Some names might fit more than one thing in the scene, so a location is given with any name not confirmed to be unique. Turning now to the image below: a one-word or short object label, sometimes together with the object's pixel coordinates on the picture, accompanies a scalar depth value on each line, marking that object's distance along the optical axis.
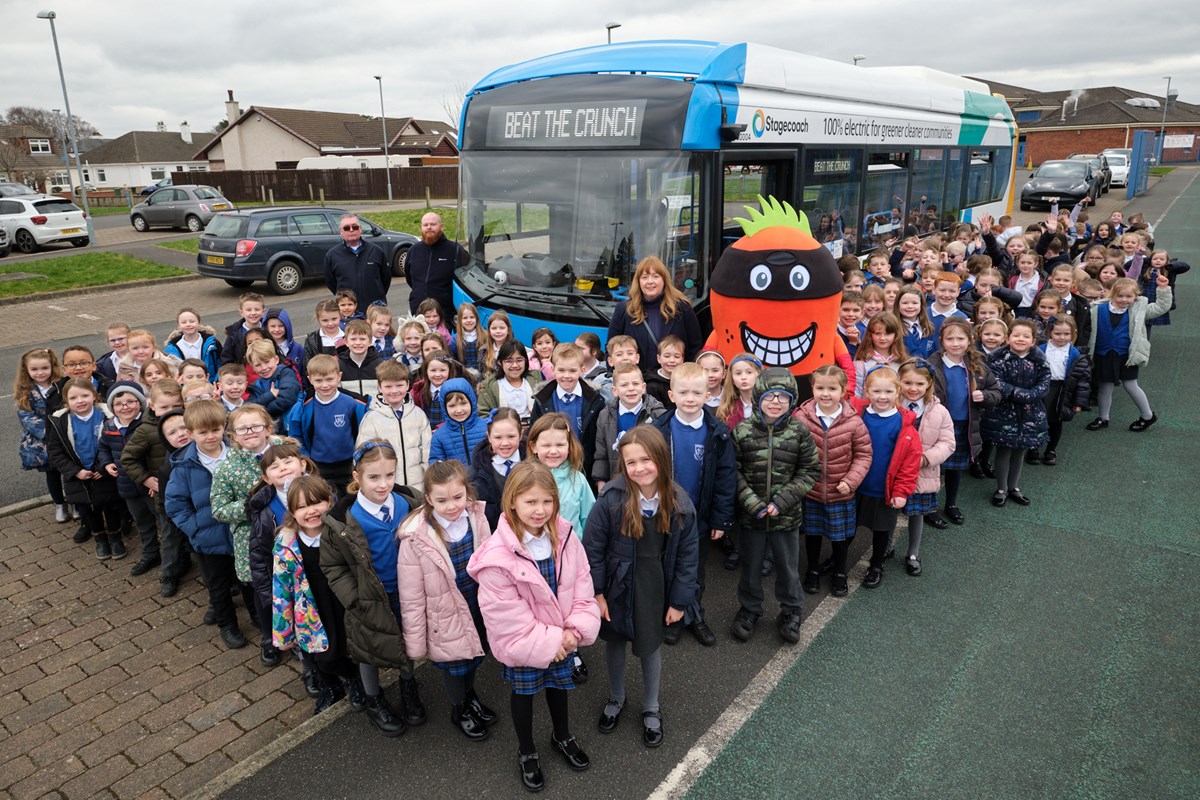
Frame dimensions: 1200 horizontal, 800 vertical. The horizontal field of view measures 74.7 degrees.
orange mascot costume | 5.26
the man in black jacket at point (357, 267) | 8.52
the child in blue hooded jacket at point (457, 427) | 4.76
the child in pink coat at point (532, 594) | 3.20
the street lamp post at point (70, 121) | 23.28
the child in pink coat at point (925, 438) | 5.07
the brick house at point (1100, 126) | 67.12
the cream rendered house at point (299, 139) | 58.25
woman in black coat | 5.77
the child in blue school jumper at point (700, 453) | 4.18
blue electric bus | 6.19
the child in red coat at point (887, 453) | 4.73
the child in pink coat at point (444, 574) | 3.44
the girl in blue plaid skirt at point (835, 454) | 4.57
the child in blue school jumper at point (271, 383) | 5.70
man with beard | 7.91
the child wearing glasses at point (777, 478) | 4.29
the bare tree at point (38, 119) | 73.50
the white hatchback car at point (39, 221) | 22.83
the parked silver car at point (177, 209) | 27.92
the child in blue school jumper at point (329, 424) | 5.12
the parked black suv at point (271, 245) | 16.00
